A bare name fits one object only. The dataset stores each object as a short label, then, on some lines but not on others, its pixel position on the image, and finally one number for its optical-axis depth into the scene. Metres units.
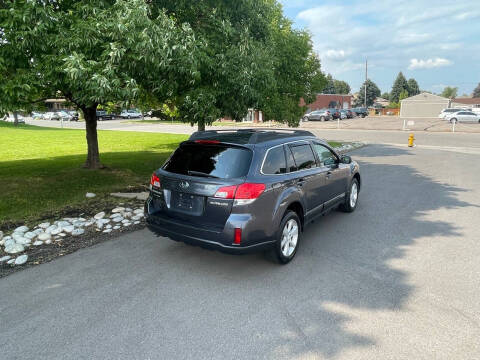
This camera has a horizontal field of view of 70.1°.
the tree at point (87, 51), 5.13
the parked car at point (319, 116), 47.31
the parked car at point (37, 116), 64.83
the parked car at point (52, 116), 58.73
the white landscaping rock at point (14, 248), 4.88
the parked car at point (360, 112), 58.99
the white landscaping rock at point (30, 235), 5.39
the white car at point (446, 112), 46.59
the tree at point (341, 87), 133.52
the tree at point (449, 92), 151.00
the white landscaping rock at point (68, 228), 5.67
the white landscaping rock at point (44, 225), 5.82
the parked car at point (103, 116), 56.16
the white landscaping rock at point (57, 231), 5.57
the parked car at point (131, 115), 61.28
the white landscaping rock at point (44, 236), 5.35
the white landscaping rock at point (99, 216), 6.30
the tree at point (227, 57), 6.93
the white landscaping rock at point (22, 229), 5.61
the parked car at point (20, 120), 46.11
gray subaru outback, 3.87
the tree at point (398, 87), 101.94
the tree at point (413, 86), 107.64
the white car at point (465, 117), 39.25
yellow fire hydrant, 19.62
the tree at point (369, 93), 100.38
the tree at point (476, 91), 136.38
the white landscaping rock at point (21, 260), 4.55
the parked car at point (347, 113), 52.25
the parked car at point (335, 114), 48.69
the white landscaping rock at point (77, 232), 5.57
